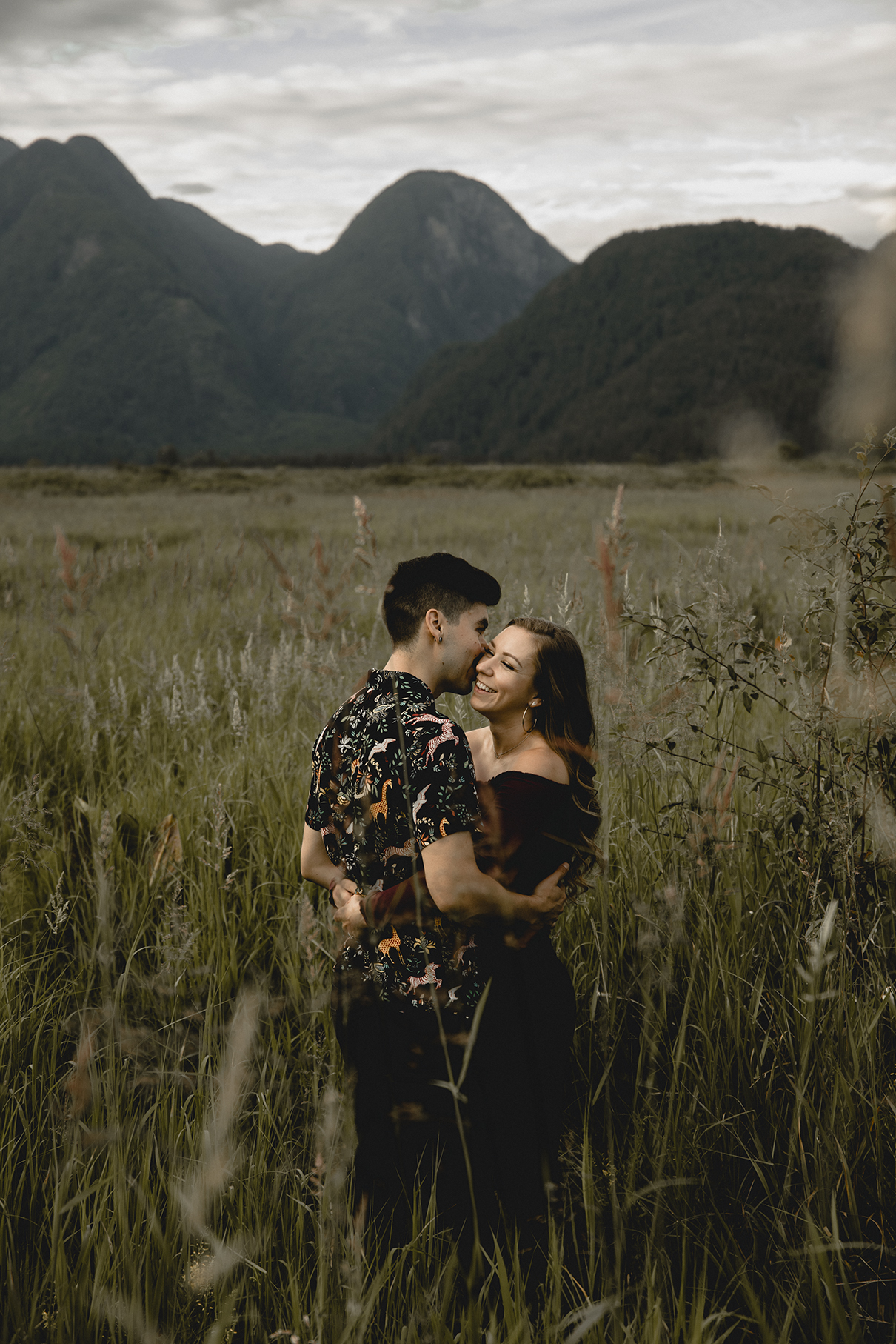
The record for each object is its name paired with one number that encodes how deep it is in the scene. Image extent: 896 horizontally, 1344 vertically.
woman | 1.58
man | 1.47
